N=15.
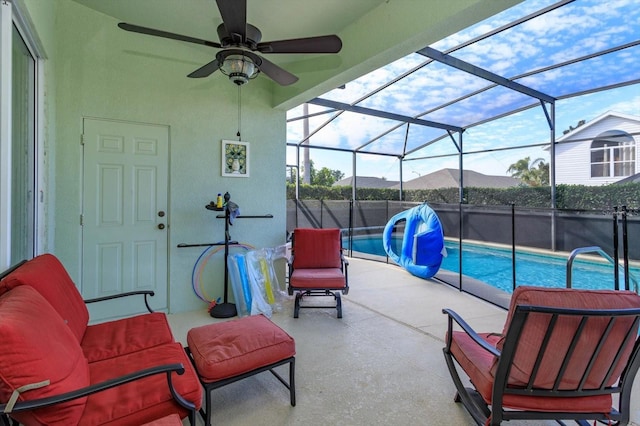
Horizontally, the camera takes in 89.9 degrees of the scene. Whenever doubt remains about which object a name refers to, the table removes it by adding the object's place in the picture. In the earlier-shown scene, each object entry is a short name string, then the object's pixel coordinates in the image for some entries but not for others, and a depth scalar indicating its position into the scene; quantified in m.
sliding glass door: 2.12
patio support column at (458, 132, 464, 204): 9.99
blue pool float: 5.36
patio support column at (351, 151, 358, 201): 10.40
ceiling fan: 2.22
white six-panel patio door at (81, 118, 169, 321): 3.38
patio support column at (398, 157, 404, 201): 11.58
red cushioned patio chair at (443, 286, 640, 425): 1.39
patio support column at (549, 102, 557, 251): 8.08
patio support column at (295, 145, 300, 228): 9.29
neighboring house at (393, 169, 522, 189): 10.10
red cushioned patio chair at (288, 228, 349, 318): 4.09
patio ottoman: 1.90
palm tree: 8.98
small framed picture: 4.14
